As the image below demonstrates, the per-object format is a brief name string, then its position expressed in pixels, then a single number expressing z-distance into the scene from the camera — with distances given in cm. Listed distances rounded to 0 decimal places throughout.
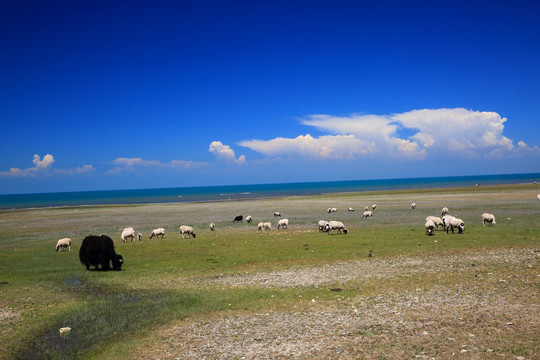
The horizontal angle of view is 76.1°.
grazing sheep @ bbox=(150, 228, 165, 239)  3438
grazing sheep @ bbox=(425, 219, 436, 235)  2781
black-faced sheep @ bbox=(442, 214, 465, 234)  2809
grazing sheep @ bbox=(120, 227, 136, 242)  3291
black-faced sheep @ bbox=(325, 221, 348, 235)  3183
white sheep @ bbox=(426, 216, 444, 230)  2989
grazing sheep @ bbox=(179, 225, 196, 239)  3331
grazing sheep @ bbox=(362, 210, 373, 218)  4432
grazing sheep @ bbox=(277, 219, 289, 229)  3719
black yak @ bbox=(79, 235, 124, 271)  2002
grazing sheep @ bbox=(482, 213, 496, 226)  3149
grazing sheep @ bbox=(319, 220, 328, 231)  3315
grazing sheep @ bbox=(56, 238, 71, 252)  2772
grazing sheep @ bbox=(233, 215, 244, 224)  4797
